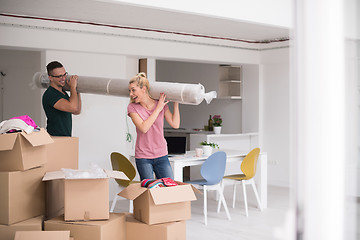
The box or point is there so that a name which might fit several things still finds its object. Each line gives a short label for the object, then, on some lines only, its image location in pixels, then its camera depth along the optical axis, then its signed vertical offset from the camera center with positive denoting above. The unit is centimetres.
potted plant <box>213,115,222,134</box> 780 +2
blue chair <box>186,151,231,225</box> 518 -52
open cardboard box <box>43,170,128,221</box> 310 -49
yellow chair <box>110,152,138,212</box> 503 -46
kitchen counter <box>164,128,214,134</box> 807 -11
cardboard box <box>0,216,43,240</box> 301 -67
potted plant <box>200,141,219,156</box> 567 -30
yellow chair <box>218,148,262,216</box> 559 -50
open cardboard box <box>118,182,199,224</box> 323 -54
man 408 +20
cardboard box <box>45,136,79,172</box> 346 -23
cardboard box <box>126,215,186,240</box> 322 -74
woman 388 -10
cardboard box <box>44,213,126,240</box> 304 -68
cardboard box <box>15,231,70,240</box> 288 -68
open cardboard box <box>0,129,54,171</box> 302 -17
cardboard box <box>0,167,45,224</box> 300 -47
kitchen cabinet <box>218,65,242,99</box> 864 +81
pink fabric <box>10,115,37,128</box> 330 +3
